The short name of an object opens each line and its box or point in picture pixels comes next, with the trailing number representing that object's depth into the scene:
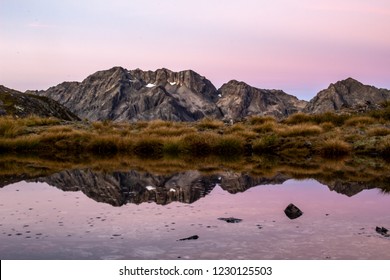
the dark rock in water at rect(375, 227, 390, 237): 8.78
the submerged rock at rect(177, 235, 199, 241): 8.45
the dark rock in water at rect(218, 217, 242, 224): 9.82
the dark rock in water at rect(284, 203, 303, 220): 10.30
